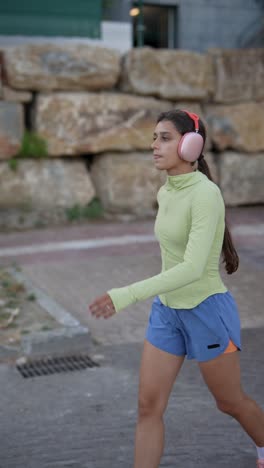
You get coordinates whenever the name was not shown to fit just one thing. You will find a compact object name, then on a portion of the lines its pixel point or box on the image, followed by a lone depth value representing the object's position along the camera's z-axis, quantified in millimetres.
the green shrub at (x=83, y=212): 11242
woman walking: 2955
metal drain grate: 5086
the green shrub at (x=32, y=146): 10875
